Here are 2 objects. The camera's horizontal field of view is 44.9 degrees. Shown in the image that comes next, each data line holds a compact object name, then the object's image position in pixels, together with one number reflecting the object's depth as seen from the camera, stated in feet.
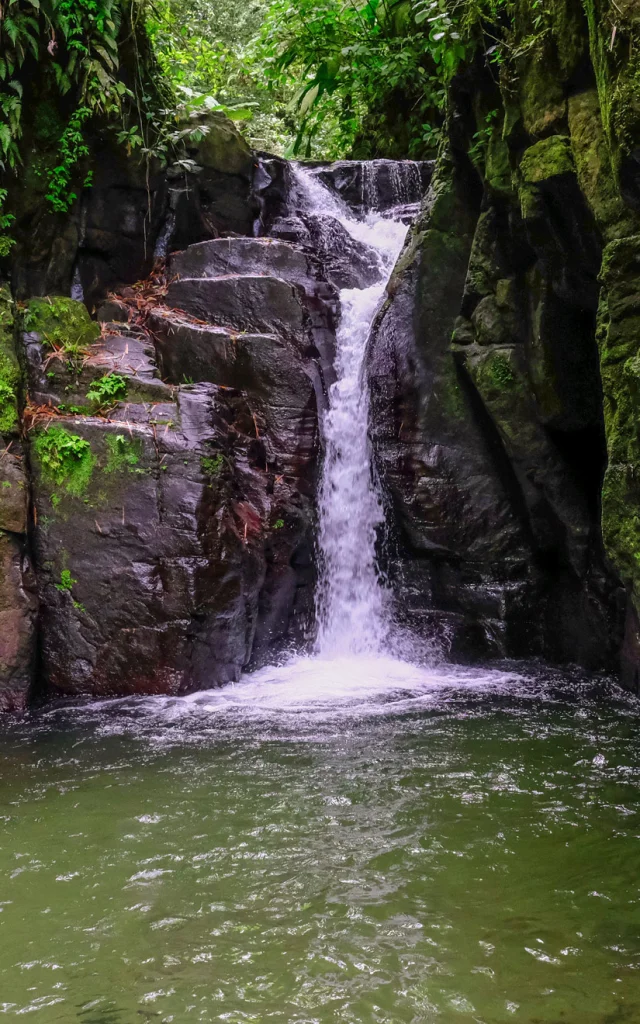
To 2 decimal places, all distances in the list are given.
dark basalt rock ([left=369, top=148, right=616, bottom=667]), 23.32
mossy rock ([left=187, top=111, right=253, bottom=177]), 33.14
